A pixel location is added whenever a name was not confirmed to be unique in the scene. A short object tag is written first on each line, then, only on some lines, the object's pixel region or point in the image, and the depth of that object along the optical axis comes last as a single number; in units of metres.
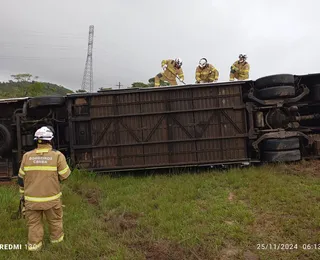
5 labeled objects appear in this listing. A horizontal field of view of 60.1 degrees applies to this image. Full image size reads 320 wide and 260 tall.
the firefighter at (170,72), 10.24
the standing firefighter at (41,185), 3.46
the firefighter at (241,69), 10.41
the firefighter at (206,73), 10.07
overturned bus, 6.98
